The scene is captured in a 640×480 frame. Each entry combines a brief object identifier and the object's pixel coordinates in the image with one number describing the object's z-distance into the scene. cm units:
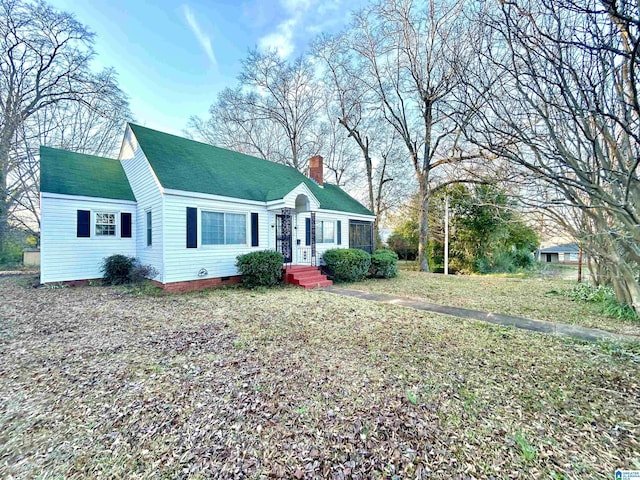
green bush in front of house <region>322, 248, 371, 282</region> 1114
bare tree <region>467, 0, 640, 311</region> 260
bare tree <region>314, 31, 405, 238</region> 1698
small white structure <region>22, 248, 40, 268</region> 1544
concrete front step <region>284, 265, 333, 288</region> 995
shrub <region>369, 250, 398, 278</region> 1252
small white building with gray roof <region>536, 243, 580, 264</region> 3857
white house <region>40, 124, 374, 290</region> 886
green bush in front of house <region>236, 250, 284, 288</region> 924
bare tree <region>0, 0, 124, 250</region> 1404
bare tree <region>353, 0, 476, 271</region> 1348
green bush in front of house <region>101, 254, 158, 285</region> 973
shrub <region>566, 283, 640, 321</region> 571
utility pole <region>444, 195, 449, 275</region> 1538
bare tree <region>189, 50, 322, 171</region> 2042
